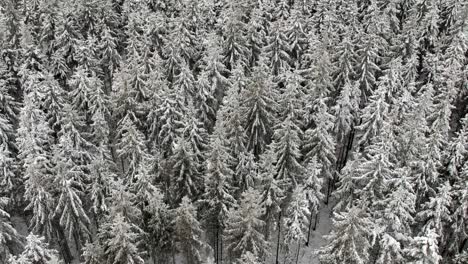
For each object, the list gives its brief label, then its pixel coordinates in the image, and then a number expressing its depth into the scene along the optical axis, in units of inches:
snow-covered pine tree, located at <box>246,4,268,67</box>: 2063.2
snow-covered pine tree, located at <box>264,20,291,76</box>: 1998.0
